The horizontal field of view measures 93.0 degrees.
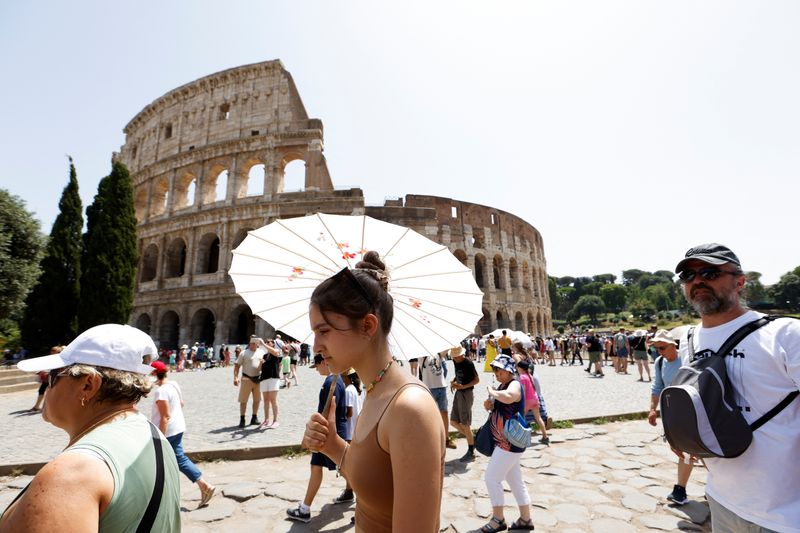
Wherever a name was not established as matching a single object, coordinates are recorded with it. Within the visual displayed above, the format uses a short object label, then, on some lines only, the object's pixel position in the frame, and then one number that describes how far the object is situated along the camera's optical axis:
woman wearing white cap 0.95
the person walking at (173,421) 3.80
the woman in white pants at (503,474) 3.29
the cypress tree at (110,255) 18.95
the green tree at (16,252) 13.07
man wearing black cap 1.64
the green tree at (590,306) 81.44
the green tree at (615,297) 86.06
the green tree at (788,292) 64.81
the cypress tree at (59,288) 18.25
